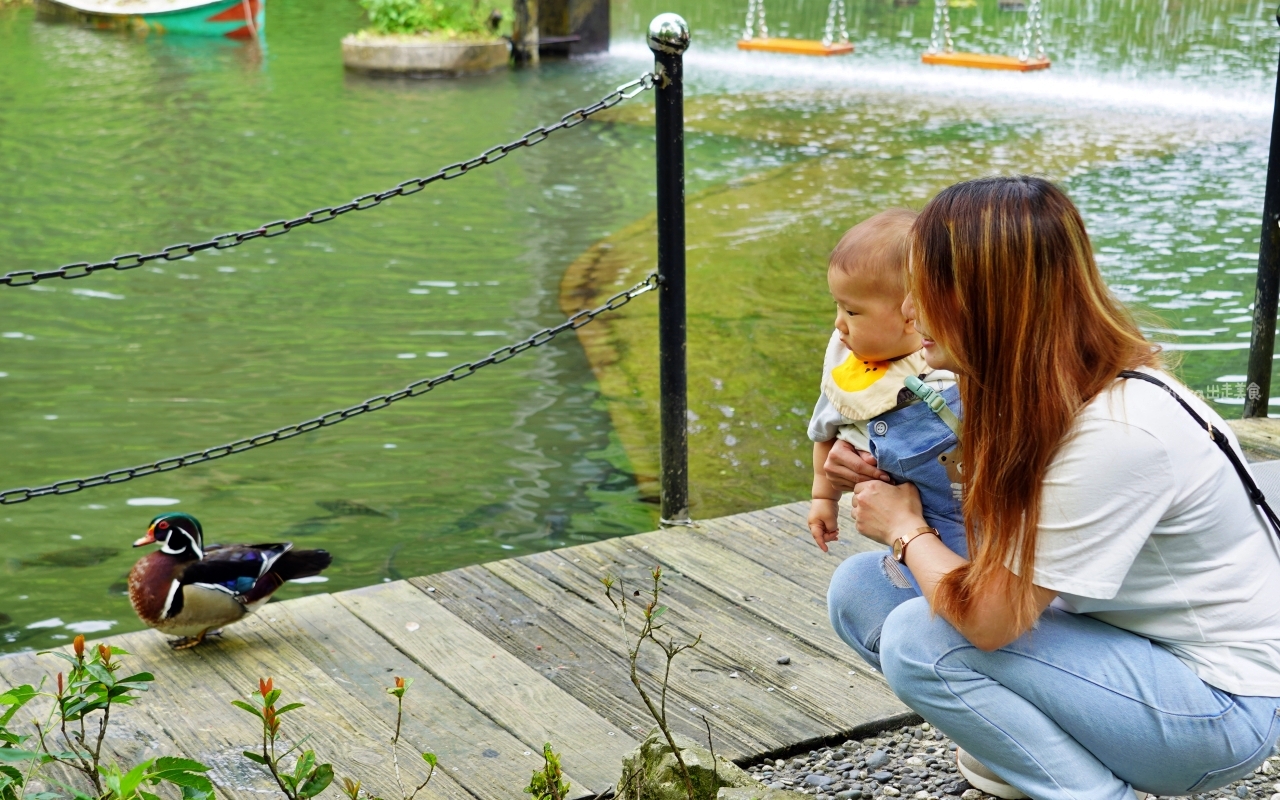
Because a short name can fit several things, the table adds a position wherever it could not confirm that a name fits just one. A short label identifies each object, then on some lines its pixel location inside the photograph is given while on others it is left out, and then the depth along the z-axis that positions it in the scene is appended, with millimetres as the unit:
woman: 1908
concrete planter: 16500
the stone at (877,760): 2744
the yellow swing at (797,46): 12109
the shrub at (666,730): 2205
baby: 2314
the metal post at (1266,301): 4465
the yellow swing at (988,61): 11156
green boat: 19562
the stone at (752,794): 2191
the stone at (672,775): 2289
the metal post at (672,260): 3799
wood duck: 3318
